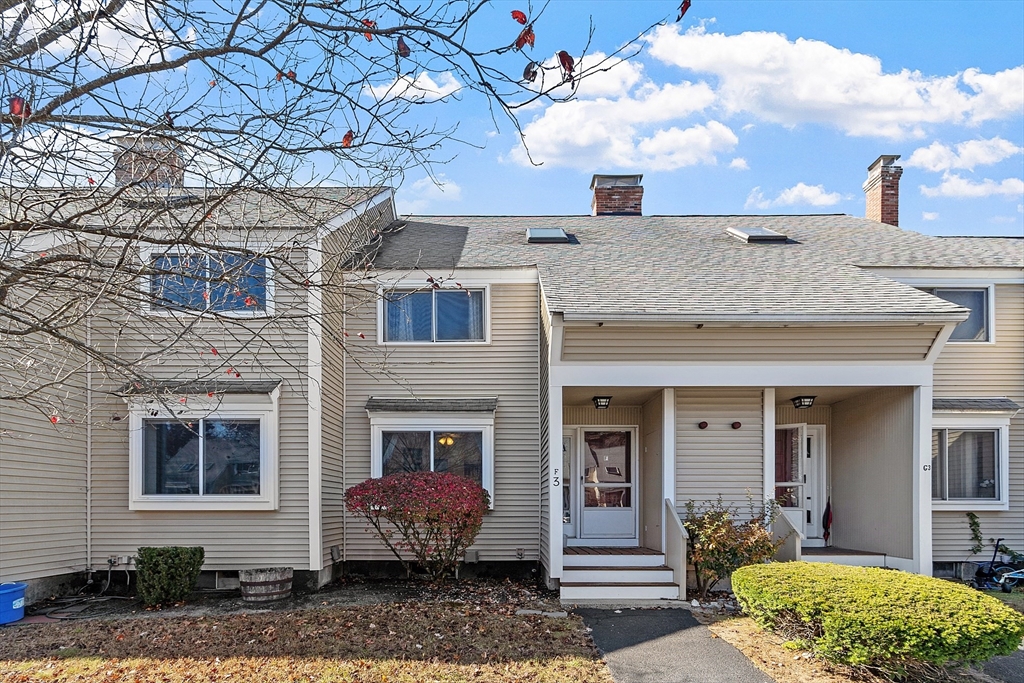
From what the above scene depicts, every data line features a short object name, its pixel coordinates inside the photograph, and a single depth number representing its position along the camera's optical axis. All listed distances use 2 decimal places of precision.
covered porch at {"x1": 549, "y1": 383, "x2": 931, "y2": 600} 11.80
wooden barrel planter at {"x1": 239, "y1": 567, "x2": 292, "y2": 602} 11.23
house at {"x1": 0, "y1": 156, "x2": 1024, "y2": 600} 11.53
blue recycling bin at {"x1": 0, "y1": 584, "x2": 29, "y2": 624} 10.20
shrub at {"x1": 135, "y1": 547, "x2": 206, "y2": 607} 11.02
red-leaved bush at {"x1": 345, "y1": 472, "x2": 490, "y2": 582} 11.55
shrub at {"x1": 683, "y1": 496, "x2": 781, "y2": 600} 11.21
